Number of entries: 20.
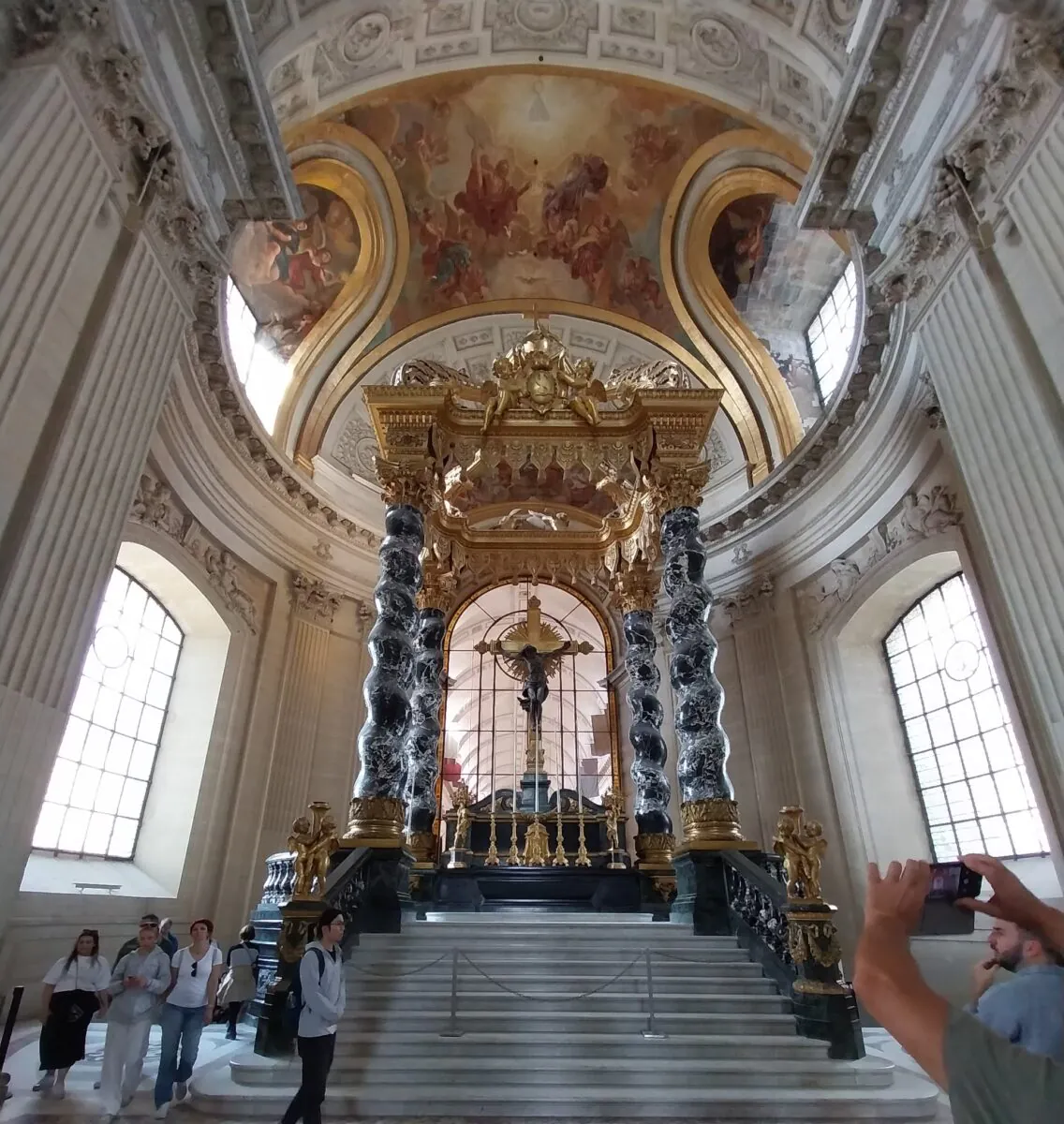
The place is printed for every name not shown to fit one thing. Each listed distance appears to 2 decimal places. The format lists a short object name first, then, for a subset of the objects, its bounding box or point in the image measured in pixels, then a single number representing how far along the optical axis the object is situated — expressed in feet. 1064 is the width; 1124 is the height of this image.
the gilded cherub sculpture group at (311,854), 17.71
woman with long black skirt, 13.66
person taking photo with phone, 3.18
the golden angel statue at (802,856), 18.19
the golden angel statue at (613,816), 32.78
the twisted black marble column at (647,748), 30.12
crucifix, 38.22
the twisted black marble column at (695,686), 23.54
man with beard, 4.53
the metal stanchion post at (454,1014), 15.60
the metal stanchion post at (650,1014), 15.75
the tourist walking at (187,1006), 13.25
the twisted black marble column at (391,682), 22.98
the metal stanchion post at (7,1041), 12.18
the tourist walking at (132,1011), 13.25
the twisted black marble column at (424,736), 30.45
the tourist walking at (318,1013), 11.14
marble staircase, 13.16
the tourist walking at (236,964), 19.12
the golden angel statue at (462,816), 32.96
